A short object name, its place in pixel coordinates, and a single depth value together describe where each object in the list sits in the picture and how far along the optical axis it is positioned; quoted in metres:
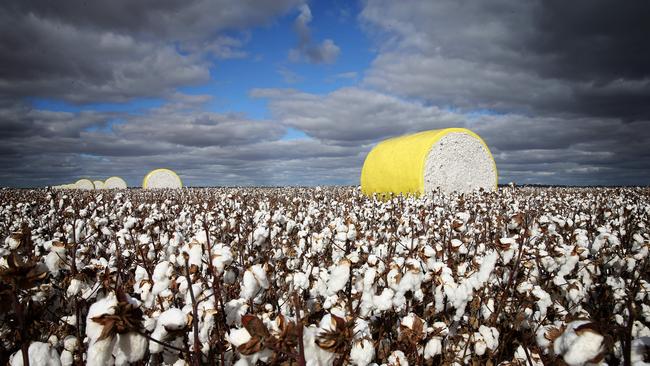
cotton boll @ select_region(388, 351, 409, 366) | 2.88
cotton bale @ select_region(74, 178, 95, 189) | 50.44
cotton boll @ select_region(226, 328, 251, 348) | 1.69
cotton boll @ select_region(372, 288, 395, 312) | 3.03
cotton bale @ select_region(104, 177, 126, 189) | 51.94
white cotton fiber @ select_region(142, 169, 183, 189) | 43.26
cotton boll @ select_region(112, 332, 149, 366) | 1.73
